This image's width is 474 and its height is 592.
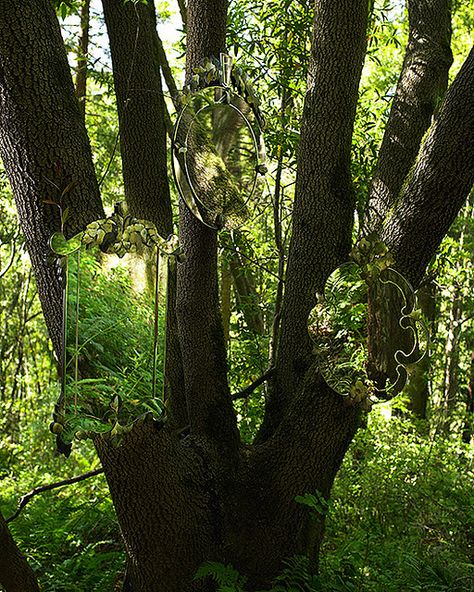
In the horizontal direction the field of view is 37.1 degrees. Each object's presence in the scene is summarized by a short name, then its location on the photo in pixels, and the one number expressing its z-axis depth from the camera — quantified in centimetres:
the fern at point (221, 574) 306
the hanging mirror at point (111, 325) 217
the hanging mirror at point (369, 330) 288
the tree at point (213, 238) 251
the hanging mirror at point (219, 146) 234
